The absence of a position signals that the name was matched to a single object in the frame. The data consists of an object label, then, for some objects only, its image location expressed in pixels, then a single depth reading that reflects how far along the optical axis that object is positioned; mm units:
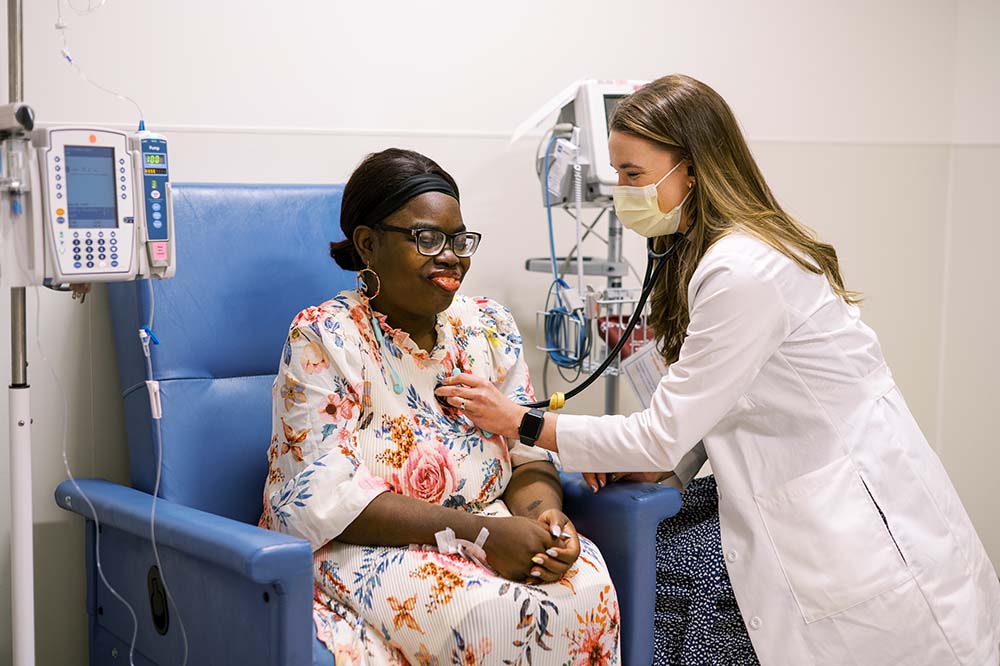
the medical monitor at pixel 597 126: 2324
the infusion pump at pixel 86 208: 1435
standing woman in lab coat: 1733
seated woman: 1631
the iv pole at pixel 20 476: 1465
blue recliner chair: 1796
